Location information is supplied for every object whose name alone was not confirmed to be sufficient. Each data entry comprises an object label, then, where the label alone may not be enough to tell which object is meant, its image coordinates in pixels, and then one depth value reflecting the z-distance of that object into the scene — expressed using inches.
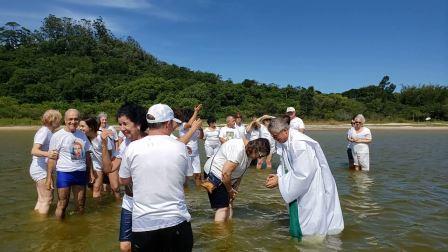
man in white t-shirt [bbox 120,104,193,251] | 134.4
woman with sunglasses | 485.7
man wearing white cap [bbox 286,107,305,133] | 474.3
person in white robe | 211.3
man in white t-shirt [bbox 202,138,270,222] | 233.1
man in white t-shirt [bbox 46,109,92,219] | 259.3
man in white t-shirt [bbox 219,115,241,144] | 485.1
